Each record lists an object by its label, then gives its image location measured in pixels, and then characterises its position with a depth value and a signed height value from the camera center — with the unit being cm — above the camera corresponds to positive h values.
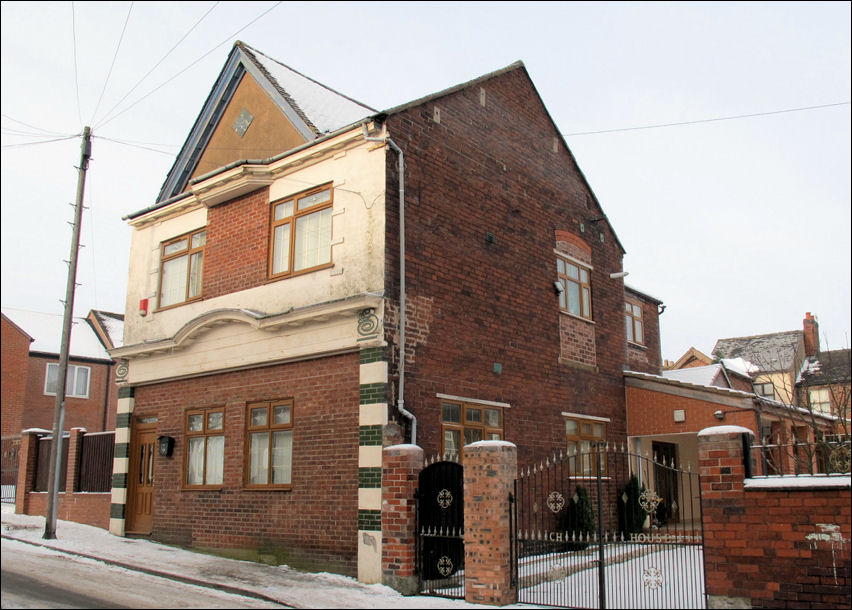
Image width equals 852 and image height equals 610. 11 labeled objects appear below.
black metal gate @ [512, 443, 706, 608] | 1089 -116
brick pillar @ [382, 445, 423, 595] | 1116 -59
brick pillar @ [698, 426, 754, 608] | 930 -38
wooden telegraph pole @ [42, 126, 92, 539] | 1462 +217
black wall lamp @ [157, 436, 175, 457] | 1614 +55
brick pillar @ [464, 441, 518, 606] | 1023 -61
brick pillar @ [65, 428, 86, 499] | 1864 +15
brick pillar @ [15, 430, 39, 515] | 1933 +4
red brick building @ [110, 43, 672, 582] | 1305 +308
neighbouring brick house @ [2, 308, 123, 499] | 3194 +406
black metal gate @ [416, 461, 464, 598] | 1130 -76
